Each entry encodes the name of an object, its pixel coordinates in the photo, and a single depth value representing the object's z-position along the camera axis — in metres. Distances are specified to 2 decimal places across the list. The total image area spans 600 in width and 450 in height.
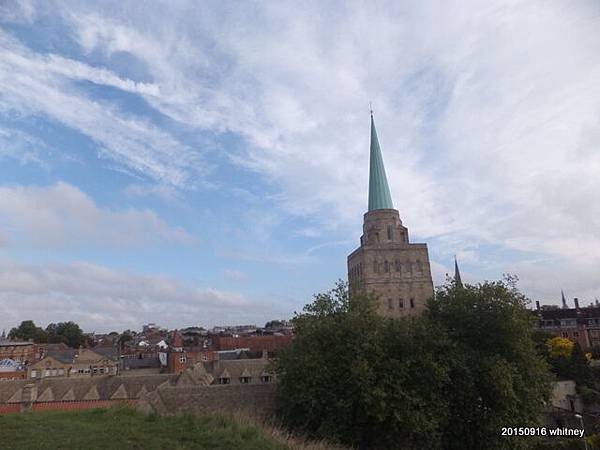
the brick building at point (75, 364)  50.75
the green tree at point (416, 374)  21.23
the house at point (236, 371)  39.22
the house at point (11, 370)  50.18
